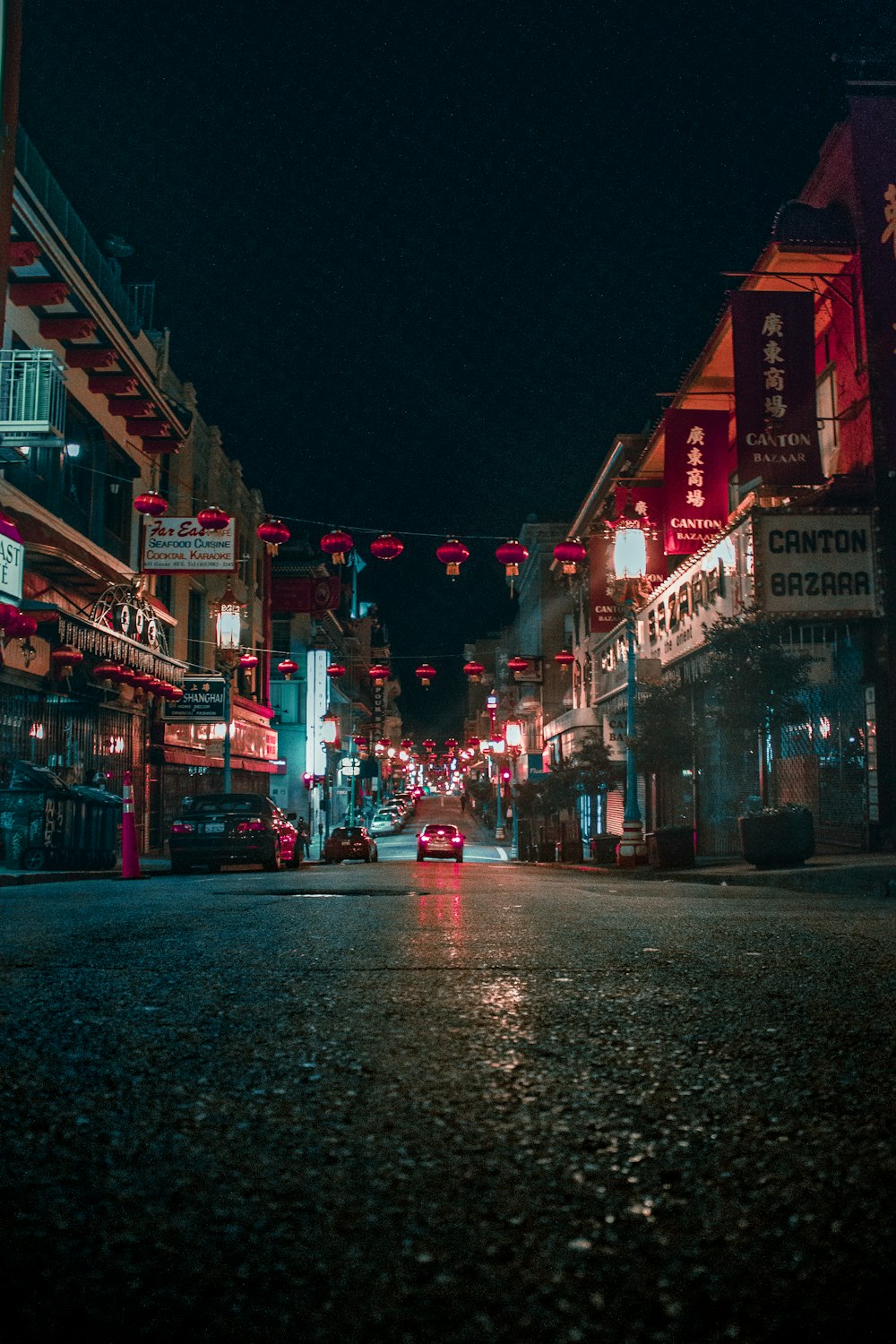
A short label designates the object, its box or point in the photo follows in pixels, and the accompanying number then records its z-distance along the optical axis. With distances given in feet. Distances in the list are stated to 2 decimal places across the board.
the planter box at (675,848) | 61.41
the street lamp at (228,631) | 99.55
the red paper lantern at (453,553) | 78.28
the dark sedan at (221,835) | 62.49
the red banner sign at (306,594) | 163.02
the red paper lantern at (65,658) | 72.64
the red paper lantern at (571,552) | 85.46
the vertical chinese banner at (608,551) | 95.18
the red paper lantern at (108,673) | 79.00
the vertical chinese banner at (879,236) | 58.13
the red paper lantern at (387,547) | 80.89
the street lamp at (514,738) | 210.59
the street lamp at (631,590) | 66.59
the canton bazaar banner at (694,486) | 75.82
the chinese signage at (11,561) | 52.65
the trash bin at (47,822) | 57.98
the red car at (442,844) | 110.93
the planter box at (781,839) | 49.39
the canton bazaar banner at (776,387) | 59.77
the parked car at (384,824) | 222.48
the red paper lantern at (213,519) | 84.84
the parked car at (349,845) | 109.29
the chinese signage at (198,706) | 103.65
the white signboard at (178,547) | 90.94
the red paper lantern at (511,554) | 83.30
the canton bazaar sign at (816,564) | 57.67
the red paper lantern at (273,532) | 77.56
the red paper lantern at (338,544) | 82.43
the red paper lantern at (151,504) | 79.00
